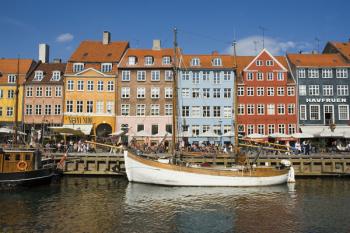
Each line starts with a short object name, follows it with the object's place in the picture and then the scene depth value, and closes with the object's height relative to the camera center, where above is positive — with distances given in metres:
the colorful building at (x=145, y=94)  51.53 +6.41
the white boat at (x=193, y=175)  31.25 -2.92
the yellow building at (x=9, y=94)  52.03 +6.37
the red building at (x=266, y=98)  52.38 +6.11
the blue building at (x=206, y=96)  52.06 +6.32
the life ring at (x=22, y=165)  29.73 -2.03
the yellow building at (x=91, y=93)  51.16 +6.56
